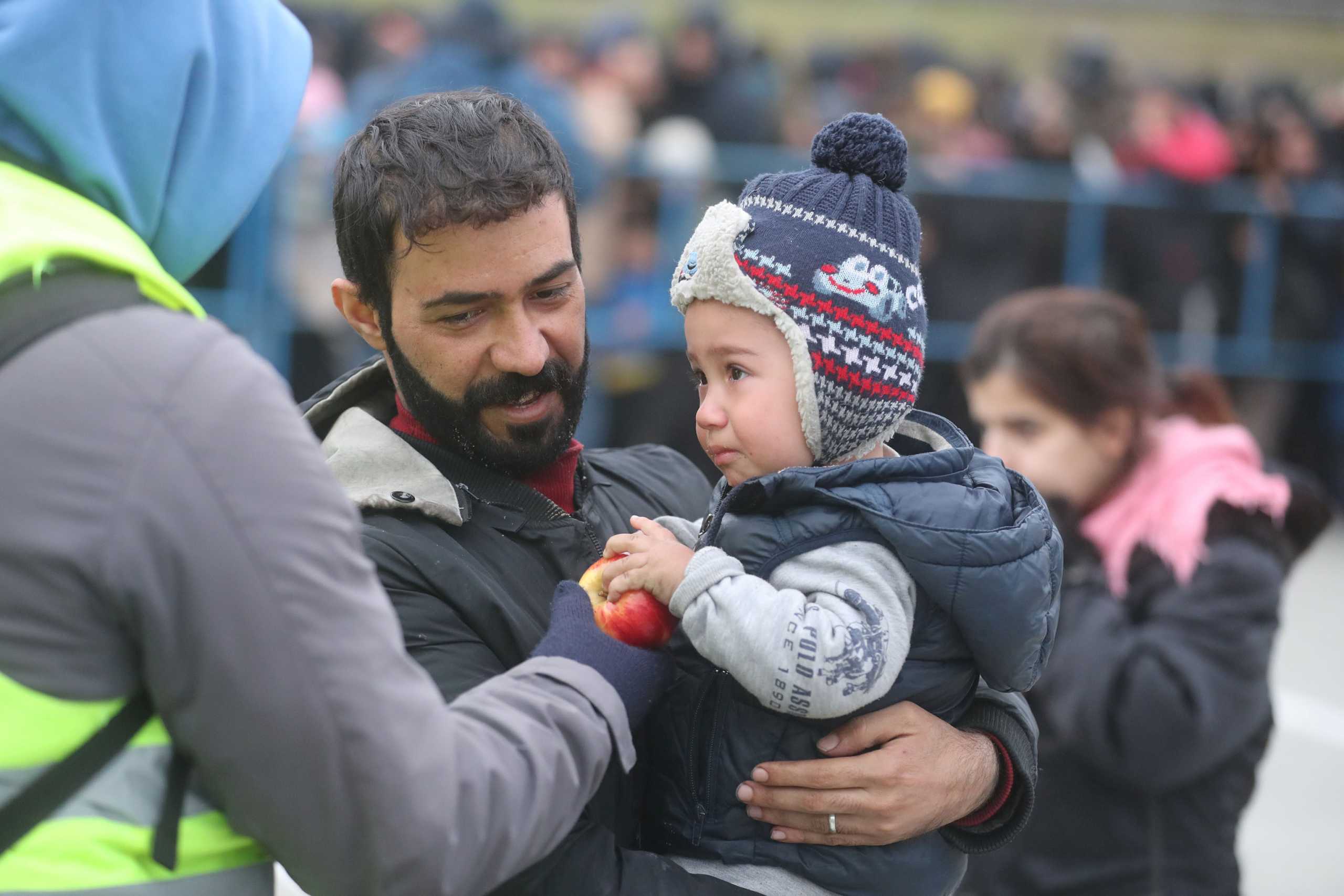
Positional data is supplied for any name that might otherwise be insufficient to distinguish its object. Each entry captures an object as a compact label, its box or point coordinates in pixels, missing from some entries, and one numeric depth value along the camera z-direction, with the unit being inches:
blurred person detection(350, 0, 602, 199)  532.4
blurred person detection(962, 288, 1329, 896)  240.2
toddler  148.0
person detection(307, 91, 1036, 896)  156.6
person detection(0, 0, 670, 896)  106.7
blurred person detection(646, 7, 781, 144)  716.0
